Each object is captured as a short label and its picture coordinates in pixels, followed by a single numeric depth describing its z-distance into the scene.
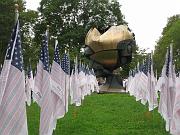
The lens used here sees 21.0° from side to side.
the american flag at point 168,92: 13.68
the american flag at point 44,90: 11.20
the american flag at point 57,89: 13.13
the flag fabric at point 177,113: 10.10
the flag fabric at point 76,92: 23.77
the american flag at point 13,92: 8.27
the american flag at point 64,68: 15.66
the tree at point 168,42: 74.75
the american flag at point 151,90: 18.99
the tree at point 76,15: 69.12
